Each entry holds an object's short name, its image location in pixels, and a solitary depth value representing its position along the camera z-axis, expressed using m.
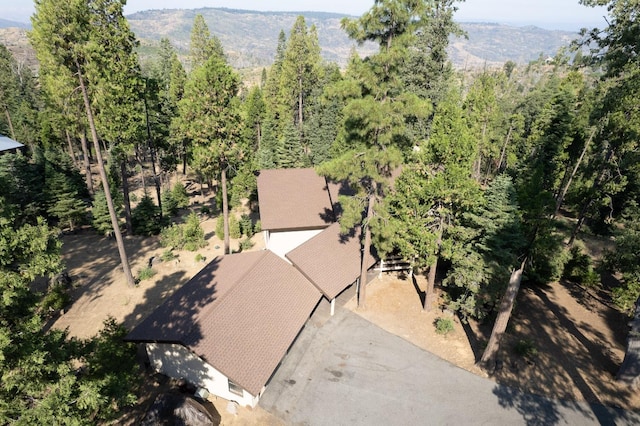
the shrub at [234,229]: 30.77
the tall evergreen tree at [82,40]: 17.47
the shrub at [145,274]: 23.55
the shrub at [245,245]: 28.69
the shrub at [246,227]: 31.53
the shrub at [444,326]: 20.11
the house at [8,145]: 43.06
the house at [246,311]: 14.78
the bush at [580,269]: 24.97
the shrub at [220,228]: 30.06
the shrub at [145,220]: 30.47
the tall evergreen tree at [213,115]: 21.17
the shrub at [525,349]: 18.48
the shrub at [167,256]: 26.06
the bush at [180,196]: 39.19
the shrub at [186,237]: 28.06
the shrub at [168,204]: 36.09
